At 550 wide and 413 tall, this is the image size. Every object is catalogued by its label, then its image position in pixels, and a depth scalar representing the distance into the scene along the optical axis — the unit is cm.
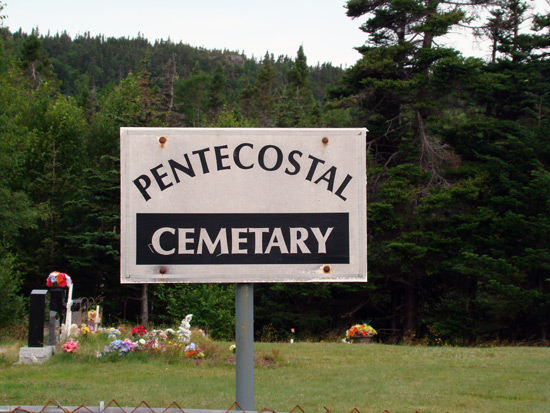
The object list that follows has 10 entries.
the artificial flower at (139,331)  1448
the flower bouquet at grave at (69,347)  1274
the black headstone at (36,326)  1258
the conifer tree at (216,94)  7869
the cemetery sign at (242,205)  287
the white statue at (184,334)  1373
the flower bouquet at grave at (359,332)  1923
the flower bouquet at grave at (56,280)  1568
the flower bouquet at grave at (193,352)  1287
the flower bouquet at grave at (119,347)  1266
